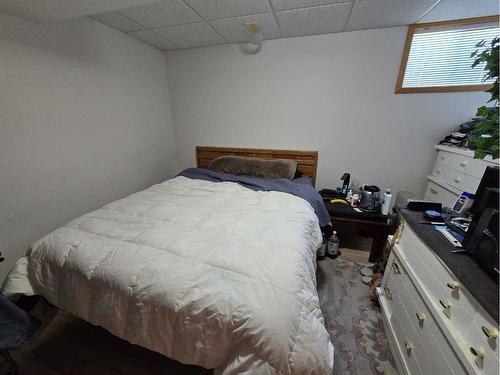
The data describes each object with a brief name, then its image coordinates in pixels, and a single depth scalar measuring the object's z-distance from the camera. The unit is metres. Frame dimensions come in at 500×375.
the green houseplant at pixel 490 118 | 0.80
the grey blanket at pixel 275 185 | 1.88
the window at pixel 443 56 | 1.85
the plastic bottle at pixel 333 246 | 2.11
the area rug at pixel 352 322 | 1.20
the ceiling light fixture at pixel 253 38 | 2.05
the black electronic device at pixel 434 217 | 1.15
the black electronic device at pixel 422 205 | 1.26
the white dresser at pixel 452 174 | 1.51
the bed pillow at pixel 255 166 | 2.34
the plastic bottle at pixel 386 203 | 1.96
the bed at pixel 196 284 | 0.76
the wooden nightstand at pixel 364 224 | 1.96
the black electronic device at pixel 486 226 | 0.72
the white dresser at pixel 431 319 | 0.66
